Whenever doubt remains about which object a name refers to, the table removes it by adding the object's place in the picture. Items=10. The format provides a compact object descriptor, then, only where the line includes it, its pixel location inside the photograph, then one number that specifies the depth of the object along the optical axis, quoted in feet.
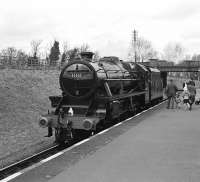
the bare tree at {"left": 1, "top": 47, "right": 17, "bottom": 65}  107.24
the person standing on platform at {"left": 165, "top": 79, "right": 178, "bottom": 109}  58.65
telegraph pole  215.94
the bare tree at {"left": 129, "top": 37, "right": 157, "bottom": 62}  297.20
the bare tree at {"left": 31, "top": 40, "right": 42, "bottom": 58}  243.21
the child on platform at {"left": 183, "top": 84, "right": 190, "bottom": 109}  56.59
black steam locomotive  33.09
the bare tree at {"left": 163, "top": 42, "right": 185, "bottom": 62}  385.50
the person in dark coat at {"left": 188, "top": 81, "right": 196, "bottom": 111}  56.24
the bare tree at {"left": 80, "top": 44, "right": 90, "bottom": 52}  239.09
